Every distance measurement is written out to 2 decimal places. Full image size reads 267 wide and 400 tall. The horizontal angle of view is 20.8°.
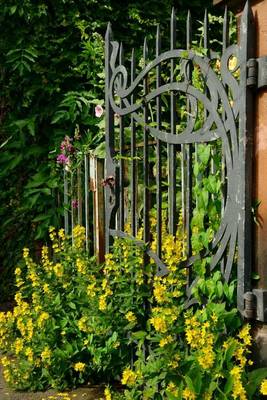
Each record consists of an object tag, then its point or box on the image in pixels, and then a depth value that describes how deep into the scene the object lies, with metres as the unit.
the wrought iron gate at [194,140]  3.52
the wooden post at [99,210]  5.42
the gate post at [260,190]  3.46
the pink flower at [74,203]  6.09
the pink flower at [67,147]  6.14
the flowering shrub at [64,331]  4.62
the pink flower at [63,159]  6.13
